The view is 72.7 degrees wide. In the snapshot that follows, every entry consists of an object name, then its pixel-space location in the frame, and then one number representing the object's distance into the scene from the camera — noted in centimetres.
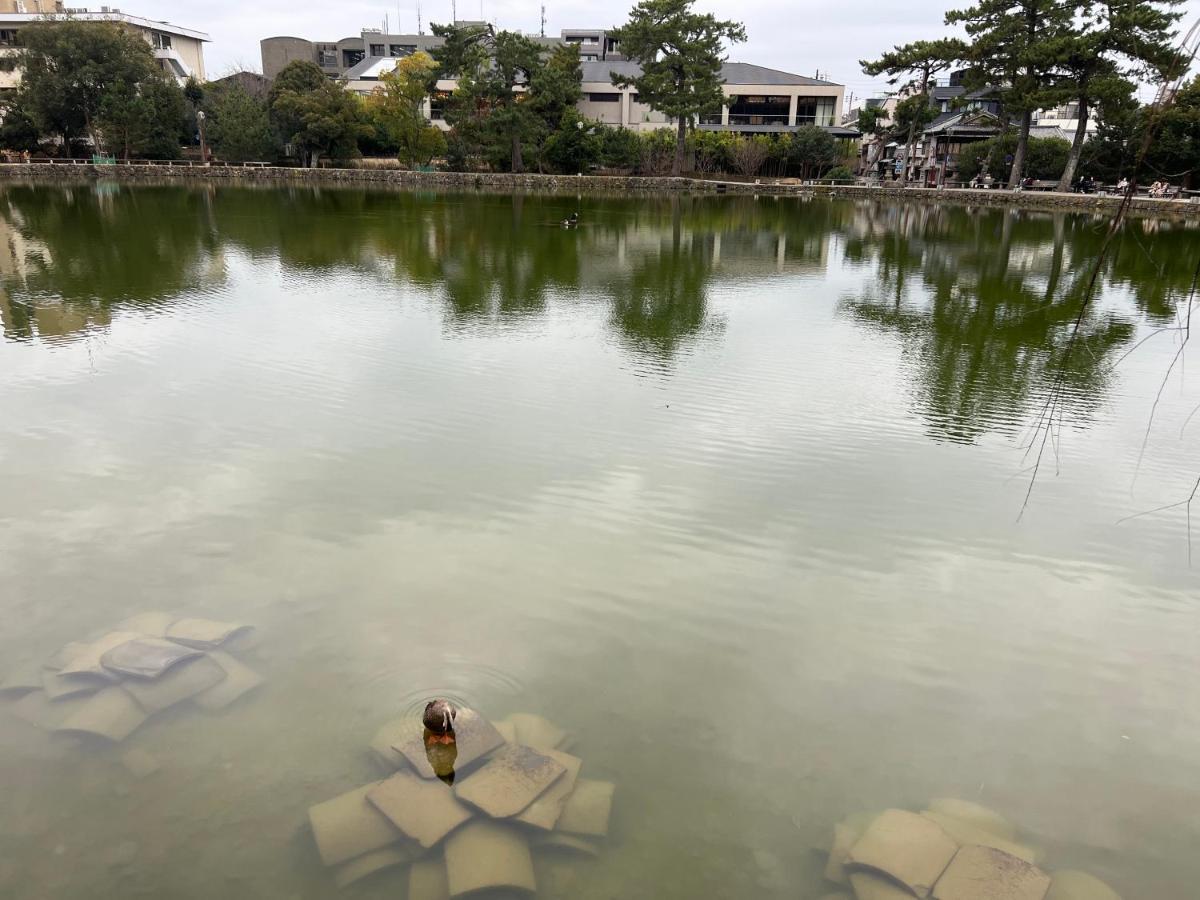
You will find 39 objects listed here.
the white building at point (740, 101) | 4925
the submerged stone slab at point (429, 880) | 259
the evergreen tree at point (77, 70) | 3619
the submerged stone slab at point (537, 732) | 318
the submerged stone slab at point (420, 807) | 274
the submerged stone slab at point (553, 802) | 278
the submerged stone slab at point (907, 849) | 263
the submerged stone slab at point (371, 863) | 264
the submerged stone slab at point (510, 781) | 283
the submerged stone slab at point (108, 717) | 316
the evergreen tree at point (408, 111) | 4053
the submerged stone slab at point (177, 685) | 332
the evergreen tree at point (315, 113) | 3850
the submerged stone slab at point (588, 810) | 280
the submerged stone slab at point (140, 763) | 302
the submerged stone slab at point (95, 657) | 344
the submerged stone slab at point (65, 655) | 353
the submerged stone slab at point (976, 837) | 274
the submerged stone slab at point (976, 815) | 289
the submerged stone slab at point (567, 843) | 276
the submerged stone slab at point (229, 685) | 336
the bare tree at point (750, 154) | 4388
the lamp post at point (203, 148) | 3965
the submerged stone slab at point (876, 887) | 259
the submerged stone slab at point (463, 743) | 302
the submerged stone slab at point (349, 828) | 267
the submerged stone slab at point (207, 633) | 367
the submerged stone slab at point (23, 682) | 336
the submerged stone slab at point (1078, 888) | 262
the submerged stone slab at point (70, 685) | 335
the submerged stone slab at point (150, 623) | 373
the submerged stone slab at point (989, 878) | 258
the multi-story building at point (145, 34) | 4731
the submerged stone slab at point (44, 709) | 323
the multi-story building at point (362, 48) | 5850
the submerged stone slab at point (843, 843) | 270
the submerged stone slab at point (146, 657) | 344
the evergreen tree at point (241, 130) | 4053
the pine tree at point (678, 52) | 3809
